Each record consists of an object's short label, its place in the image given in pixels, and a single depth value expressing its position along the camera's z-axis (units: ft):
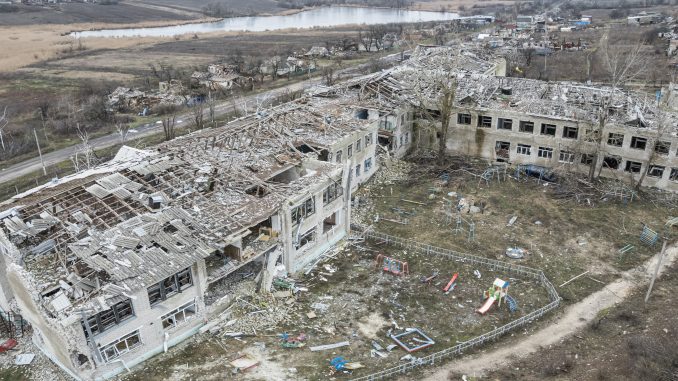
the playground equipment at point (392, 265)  96.98
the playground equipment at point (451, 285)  91.91
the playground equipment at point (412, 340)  77.92
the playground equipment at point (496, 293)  87.33
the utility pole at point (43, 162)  148.51
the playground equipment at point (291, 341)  77.87
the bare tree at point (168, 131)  168.66
